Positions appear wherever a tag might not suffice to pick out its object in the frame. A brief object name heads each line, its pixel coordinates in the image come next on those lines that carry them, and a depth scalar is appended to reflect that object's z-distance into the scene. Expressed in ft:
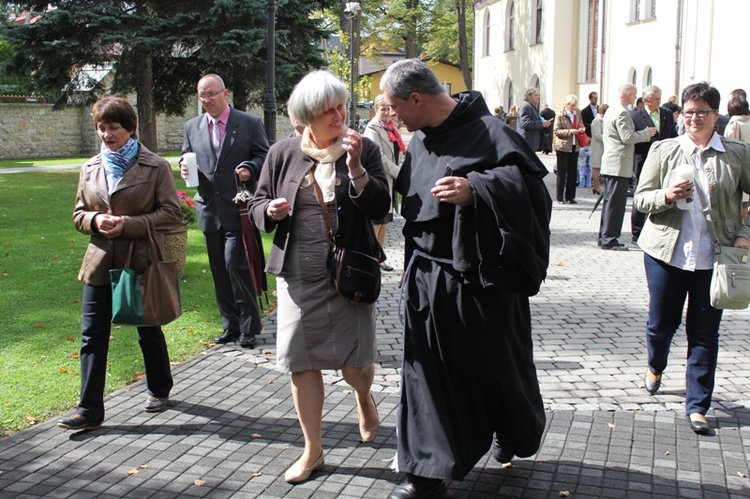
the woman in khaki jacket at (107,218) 16.39
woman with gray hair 14.12
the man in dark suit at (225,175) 22.27
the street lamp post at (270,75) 43.45
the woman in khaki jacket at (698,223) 16.60
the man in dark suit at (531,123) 57.21
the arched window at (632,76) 101.70
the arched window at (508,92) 153.38
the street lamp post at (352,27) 88.28
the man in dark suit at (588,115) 61.26
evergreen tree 70.90
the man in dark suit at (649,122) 39.42
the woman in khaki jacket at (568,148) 53.47
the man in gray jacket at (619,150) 37.63
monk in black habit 12.37
